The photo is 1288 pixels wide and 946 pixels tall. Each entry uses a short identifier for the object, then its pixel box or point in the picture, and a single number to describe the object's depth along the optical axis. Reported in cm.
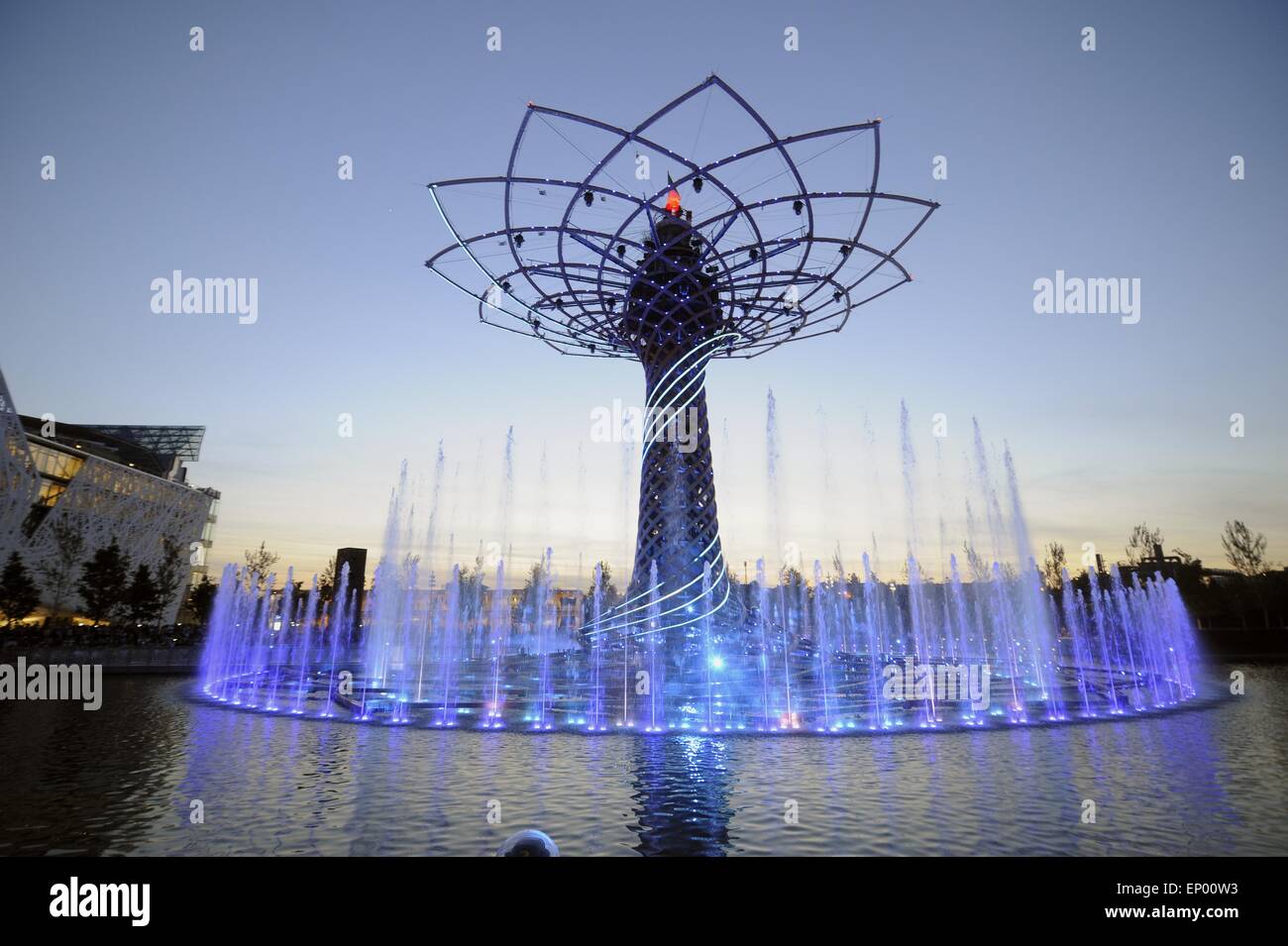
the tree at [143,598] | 4575
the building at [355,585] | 8544
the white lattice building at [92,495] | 4800
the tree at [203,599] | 5984
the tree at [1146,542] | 7288
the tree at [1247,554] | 5734
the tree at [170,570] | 5569
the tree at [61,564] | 4819
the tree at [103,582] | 4238
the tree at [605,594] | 8341
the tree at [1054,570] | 7800
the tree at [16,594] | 3809
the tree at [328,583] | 8943
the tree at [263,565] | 7812
